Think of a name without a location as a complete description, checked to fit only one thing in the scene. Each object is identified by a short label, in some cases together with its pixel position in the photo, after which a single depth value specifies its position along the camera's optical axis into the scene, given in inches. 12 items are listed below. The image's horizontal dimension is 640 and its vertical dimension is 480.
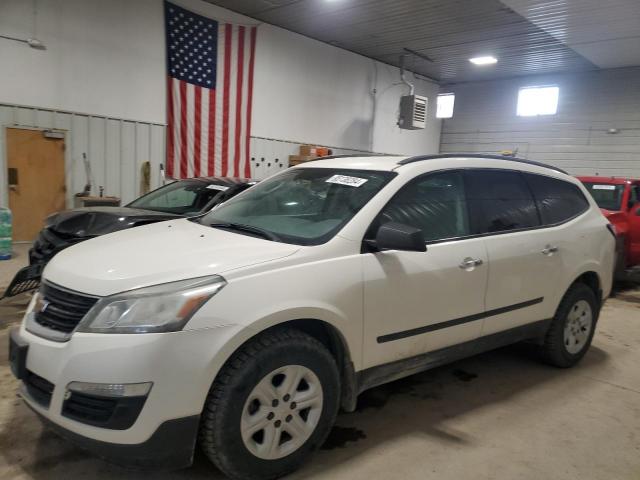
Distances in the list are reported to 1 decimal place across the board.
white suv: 72.7
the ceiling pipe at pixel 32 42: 293.6
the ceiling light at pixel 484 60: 498.3
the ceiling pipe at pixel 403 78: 514.4
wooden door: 308.3
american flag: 365.4
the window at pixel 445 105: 589.0
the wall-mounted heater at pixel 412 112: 508.4
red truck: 252.7
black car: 181.6
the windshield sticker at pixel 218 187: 223.5
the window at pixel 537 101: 543.4
